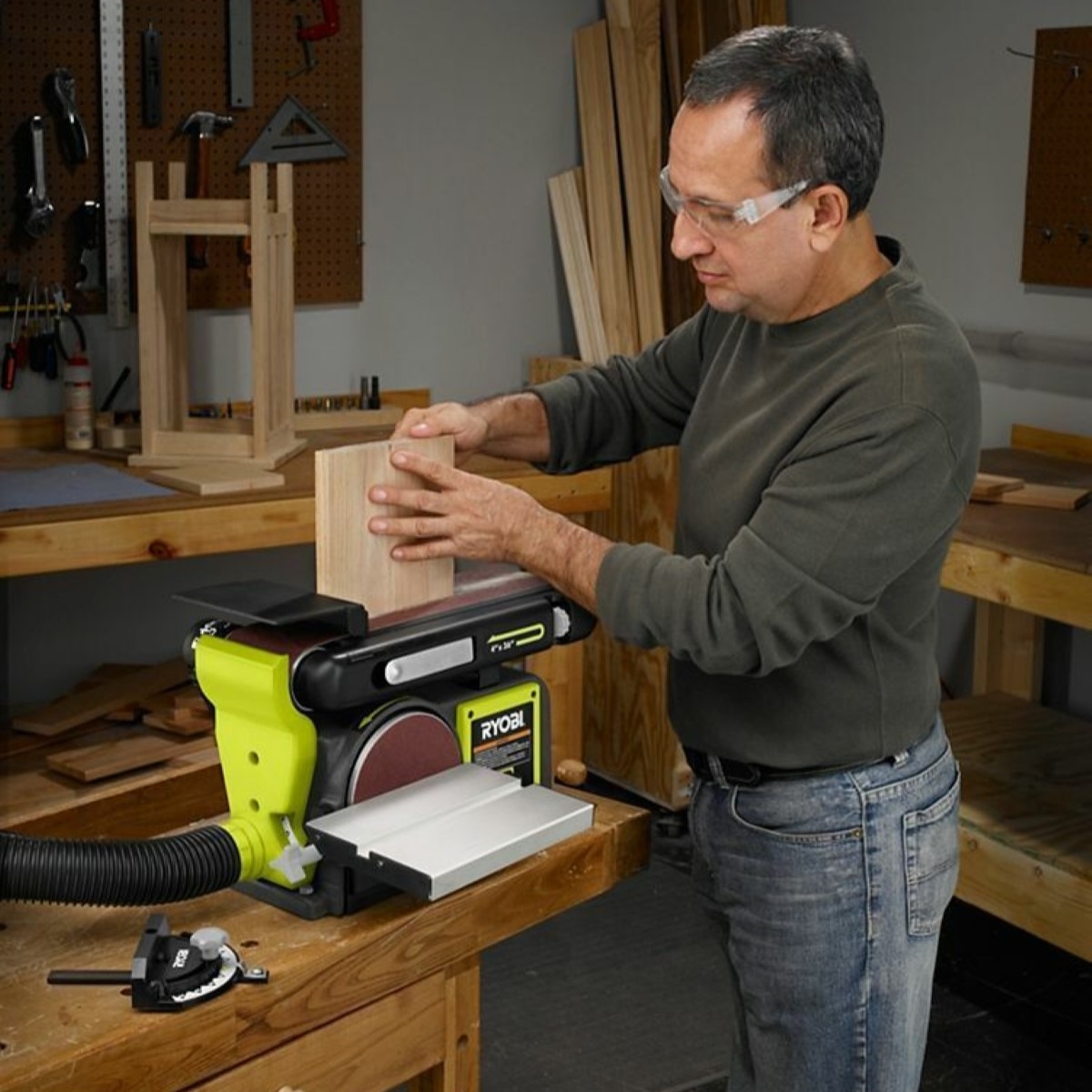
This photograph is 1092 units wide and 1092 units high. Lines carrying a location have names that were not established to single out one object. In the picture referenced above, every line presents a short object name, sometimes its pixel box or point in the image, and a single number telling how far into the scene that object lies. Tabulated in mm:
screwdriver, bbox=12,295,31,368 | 3527
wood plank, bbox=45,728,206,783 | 3117
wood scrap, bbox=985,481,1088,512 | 3209
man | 1669
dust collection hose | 1410
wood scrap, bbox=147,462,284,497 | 3088
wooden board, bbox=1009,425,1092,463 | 3678
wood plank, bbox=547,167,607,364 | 4254
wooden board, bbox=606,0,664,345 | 4191
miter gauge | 1380
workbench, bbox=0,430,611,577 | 2865
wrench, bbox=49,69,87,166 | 3463
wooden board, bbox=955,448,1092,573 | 2844
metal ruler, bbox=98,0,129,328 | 3533
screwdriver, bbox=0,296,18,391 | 3508
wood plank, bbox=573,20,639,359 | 4242
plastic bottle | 3465
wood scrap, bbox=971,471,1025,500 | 3223
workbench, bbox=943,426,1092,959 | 2805
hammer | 3588
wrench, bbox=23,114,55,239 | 3426
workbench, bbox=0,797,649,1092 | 1349
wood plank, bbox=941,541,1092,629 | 2775
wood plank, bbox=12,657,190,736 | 3320
